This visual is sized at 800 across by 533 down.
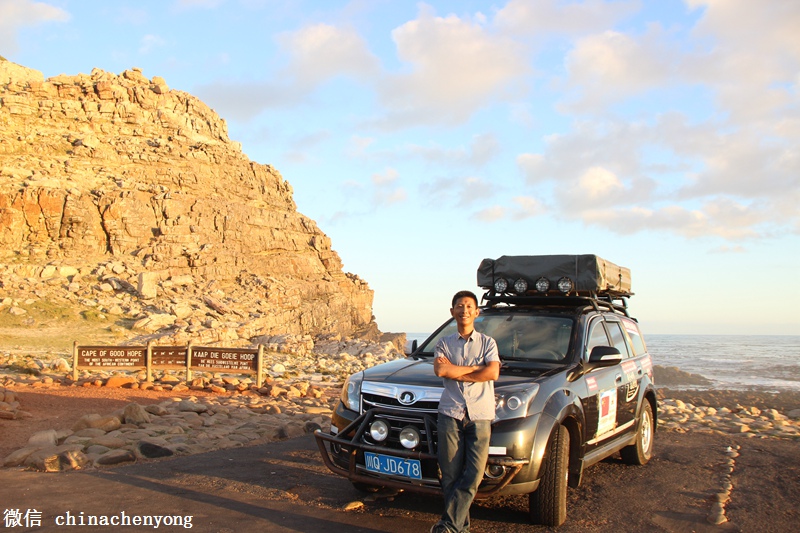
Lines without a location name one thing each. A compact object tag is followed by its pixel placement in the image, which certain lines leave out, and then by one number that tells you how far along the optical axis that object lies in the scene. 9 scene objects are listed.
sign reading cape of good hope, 15.91
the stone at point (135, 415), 9.69
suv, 4.74
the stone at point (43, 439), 8.27
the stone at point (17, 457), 7.34
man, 4.33
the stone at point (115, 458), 7.36
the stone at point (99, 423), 9.28
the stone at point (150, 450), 7.84
